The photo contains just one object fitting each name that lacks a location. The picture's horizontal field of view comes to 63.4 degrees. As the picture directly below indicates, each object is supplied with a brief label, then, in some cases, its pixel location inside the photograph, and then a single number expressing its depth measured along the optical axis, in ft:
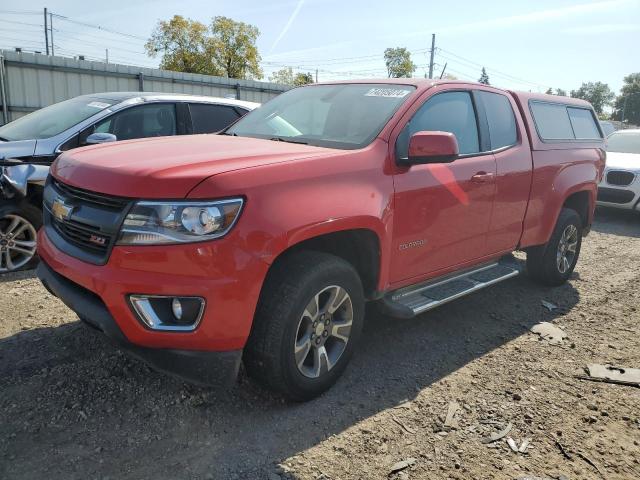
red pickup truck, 8.00
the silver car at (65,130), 15.71
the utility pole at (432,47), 175.59
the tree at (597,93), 379.96
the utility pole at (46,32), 168.48
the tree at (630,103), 317.63
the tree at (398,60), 190.60
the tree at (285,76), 201.87
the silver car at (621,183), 30.60
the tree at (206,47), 154.61
